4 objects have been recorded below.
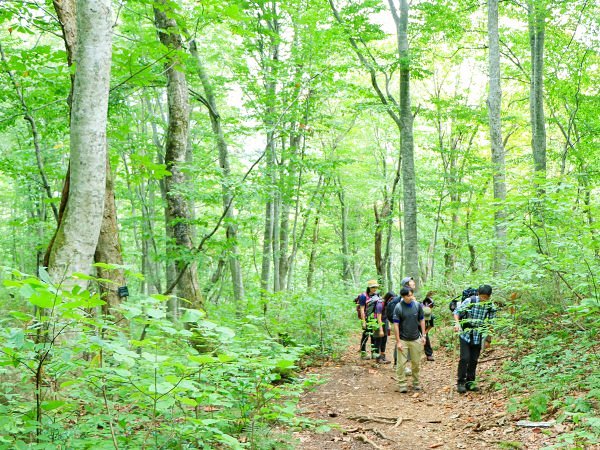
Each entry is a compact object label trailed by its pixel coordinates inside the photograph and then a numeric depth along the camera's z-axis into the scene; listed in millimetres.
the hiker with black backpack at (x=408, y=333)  8172
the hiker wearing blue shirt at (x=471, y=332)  7324
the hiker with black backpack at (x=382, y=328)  10266
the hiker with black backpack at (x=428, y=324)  10708
